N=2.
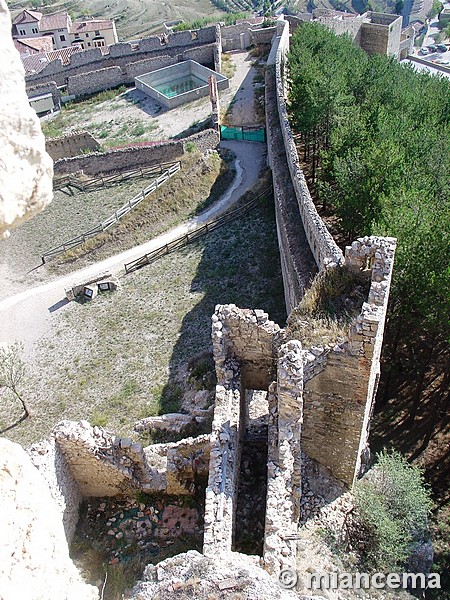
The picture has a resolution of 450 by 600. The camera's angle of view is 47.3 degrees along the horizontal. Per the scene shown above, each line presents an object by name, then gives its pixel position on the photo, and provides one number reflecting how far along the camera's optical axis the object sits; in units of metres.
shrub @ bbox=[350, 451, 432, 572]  11.81
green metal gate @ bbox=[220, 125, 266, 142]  37.62
